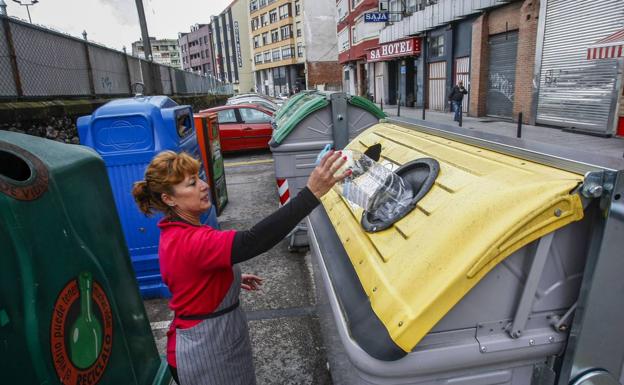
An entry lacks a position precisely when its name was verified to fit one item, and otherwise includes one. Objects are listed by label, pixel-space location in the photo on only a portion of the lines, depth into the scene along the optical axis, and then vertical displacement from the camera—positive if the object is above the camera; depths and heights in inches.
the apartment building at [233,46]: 3075.8 +392.5
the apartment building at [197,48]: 3907.7 +483.7
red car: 444.5 -37.3
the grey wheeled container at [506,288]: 50.6 -27.9
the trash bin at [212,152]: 240.7 -34.9
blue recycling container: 145.7 -18.0
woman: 61.5 -24.2
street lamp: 283.0 +75.8
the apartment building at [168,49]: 4872.3 +593.5
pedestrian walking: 604.2 -20.8
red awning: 380.2 +26.0
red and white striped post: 179.8 -43.5
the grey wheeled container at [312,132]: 175.0 -18.6
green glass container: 47.2 -23.9
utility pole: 469.4 +86.7
